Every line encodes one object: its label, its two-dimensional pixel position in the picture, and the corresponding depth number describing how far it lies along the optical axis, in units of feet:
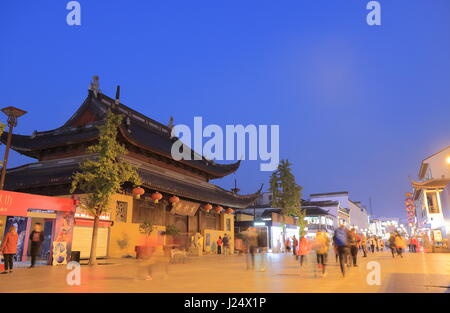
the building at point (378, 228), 342.23
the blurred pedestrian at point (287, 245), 117.27
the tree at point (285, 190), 131.03
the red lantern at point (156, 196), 73.51
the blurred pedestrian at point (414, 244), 106.32
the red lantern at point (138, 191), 68.02
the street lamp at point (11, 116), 53.20
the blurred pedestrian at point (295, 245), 68.88
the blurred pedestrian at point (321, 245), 37.24
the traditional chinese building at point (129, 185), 67.87
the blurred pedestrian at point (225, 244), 90.82
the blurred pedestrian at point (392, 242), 73.61
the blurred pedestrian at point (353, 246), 48.58
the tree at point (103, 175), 53.31
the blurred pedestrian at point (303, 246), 45.19
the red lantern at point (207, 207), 92.54
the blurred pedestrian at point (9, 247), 39.22
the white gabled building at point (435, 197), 99.95
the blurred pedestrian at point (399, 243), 71.00
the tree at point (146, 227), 72.13
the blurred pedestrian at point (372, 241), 108.73
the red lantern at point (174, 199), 78.43
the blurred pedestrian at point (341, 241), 35.78
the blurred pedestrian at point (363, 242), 74.81
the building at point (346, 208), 252.83
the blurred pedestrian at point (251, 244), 47.63
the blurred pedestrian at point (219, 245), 96.25
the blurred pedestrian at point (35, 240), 46.55
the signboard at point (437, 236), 104.94
